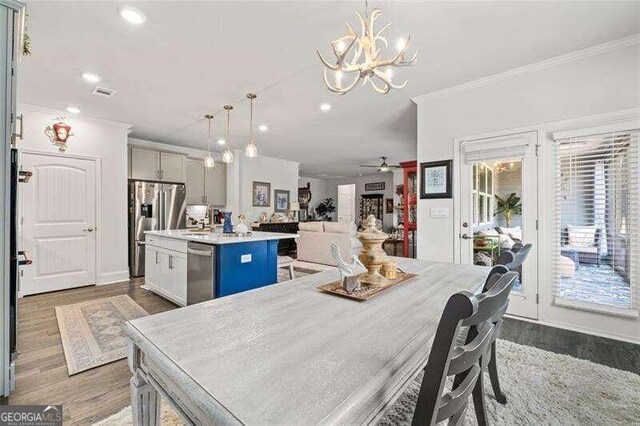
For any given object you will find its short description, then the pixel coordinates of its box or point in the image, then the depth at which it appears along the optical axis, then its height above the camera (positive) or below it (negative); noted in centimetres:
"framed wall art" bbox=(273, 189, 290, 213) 803 +41
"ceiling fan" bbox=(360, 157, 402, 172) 759 +126
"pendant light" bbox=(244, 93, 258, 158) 346 +78
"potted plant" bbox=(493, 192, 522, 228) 313 +10
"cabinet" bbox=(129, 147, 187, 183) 530 +93
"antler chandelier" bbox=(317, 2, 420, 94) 160 +90
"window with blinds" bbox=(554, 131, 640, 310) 247 -5
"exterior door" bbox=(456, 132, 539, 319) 294 +15
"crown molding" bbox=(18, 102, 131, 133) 397 +147
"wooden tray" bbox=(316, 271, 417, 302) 126 -36
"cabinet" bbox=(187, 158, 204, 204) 633 +73
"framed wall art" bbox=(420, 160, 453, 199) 344 +44
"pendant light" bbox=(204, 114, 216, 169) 422 +80
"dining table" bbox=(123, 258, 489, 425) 59 -38
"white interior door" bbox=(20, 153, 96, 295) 399 -14
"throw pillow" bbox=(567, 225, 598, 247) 266 -19
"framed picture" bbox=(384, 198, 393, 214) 1103 +36
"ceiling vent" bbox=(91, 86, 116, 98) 342 +149
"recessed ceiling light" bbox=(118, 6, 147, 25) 209 +148
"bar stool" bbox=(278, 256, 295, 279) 398 -69
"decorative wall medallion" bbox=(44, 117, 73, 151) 401 +113
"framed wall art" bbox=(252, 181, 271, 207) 743 +52
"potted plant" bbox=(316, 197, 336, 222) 1194 +21
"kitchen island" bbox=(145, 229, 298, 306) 300 -58
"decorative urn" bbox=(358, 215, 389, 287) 144 -20
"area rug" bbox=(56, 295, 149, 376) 227 -114
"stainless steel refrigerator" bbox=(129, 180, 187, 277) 507 +3
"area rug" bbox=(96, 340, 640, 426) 156 -111
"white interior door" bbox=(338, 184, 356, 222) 1207 +51
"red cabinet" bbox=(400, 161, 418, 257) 617 +27
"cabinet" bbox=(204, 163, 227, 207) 670 +68
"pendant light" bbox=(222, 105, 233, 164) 384 +81
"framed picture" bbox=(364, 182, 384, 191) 1130 +113
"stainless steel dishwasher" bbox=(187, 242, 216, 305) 299 -65
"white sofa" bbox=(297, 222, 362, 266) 574 -54
